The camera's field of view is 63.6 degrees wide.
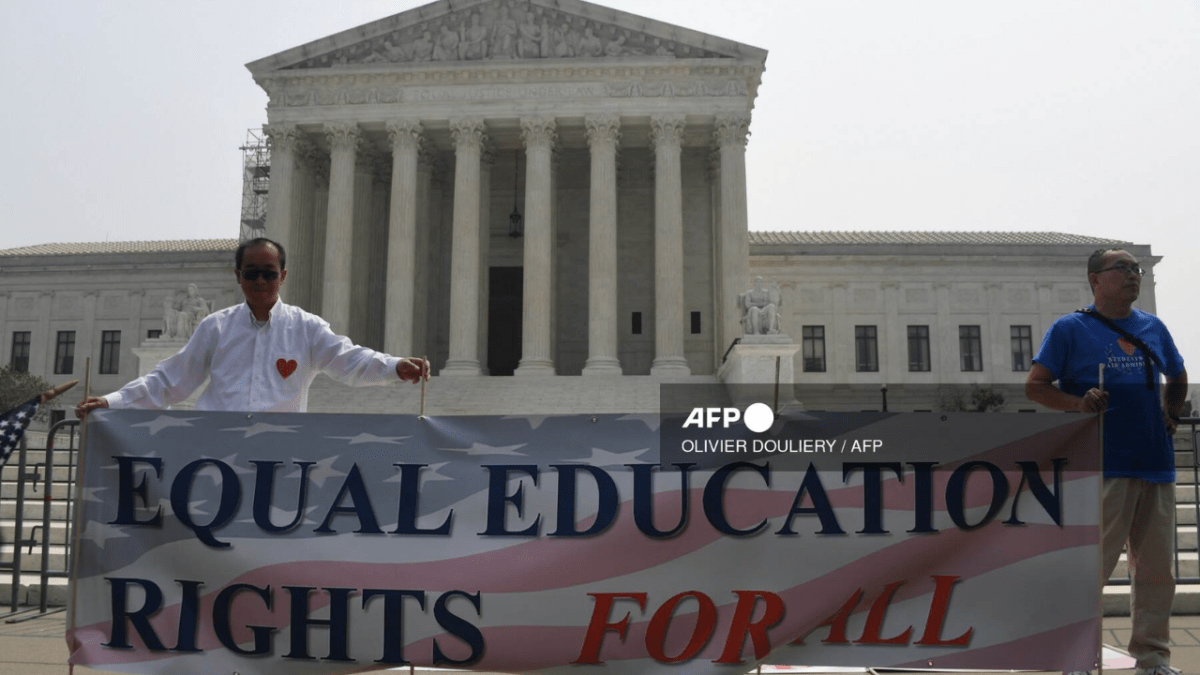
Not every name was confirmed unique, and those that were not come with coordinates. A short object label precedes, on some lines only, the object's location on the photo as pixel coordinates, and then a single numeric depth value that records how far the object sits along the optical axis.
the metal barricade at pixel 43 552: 8.50
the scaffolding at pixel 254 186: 51.12
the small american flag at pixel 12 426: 6.63
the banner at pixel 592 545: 5.05
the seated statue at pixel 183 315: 28.34
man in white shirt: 5.73
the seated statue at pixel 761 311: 27.25
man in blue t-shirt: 5.87
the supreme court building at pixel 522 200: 32.50
